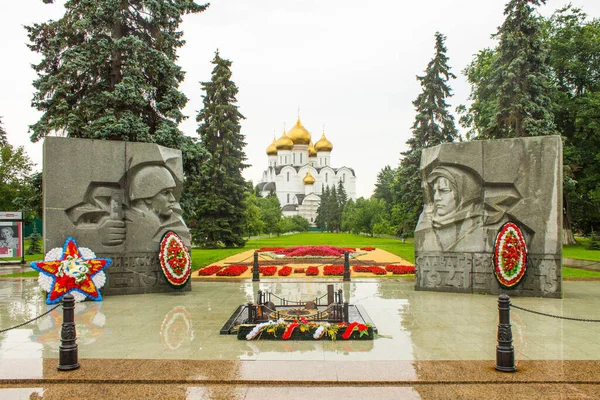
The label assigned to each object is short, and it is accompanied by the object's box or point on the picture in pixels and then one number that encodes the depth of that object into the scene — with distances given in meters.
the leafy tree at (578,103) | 31.27
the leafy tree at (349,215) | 72.09
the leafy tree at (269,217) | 63.81
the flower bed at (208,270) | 17.53
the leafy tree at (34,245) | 31.89
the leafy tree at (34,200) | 17.94
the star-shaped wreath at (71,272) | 11.42
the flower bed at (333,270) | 17.58
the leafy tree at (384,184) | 75.47
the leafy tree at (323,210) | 98.75
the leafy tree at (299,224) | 94.70
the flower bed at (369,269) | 17.86
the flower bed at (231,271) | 17.27
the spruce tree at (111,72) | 16.70
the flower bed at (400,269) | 17.83
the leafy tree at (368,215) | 64.25
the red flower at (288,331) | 7.90
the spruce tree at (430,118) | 34.03
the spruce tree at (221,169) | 33.53
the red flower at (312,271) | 17.78
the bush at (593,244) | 30.67
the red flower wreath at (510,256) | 12.28
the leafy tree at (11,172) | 39.78
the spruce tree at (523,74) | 26.88
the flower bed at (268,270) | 17.75
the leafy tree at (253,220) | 47.47
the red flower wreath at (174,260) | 13.12
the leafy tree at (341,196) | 97.64
